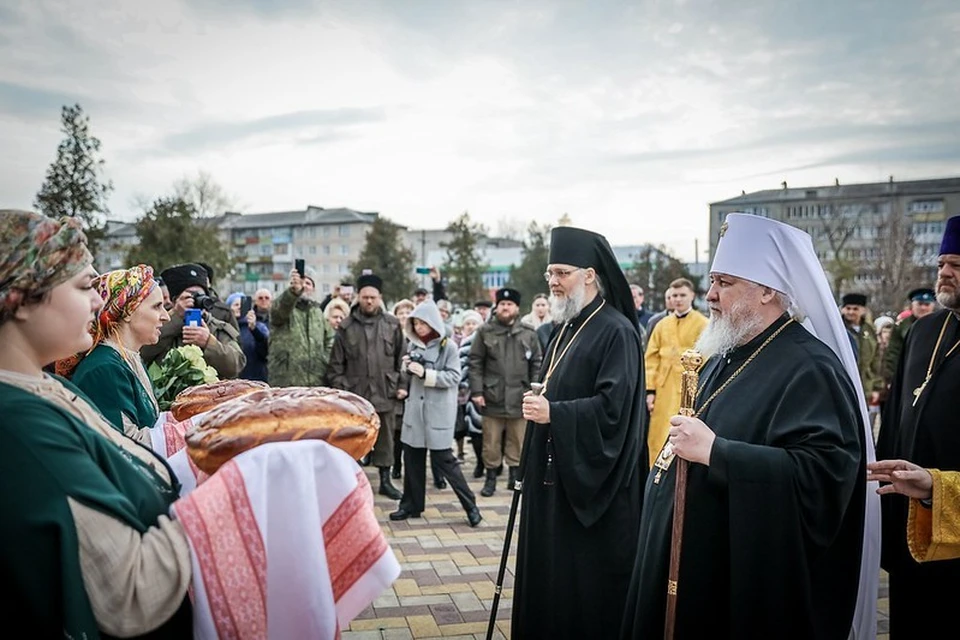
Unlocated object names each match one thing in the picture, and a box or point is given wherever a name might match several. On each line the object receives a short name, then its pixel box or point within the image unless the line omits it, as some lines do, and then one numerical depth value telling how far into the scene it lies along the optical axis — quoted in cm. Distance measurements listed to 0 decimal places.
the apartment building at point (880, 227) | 3409
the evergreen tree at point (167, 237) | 2833
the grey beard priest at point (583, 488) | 394
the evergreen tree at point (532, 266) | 4828
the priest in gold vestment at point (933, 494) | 289
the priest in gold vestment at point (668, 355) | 785
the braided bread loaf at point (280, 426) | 167
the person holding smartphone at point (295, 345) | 790
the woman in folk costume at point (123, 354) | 268
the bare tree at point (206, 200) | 4362
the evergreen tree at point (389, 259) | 4834
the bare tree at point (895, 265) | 3303
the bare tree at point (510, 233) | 9123
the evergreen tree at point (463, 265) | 4559
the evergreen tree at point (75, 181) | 2484
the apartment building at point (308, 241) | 9375
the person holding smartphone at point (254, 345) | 843
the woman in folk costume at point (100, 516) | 141
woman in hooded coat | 707
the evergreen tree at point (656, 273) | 4547
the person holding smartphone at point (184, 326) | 559
